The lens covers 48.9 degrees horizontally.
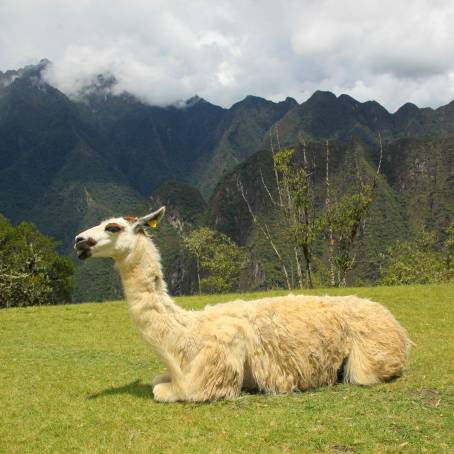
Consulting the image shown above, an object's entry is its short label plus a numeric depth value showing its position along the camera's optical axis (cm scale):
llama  578
